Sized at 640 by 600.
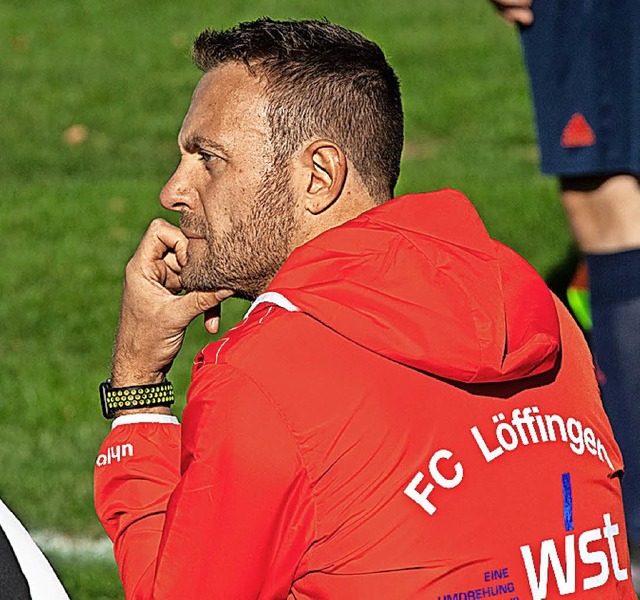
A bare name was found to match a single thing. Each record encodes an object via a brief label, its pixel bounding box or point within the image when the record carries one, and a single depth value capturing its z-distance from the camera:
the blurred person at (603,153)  8.56
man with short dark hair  4.45
